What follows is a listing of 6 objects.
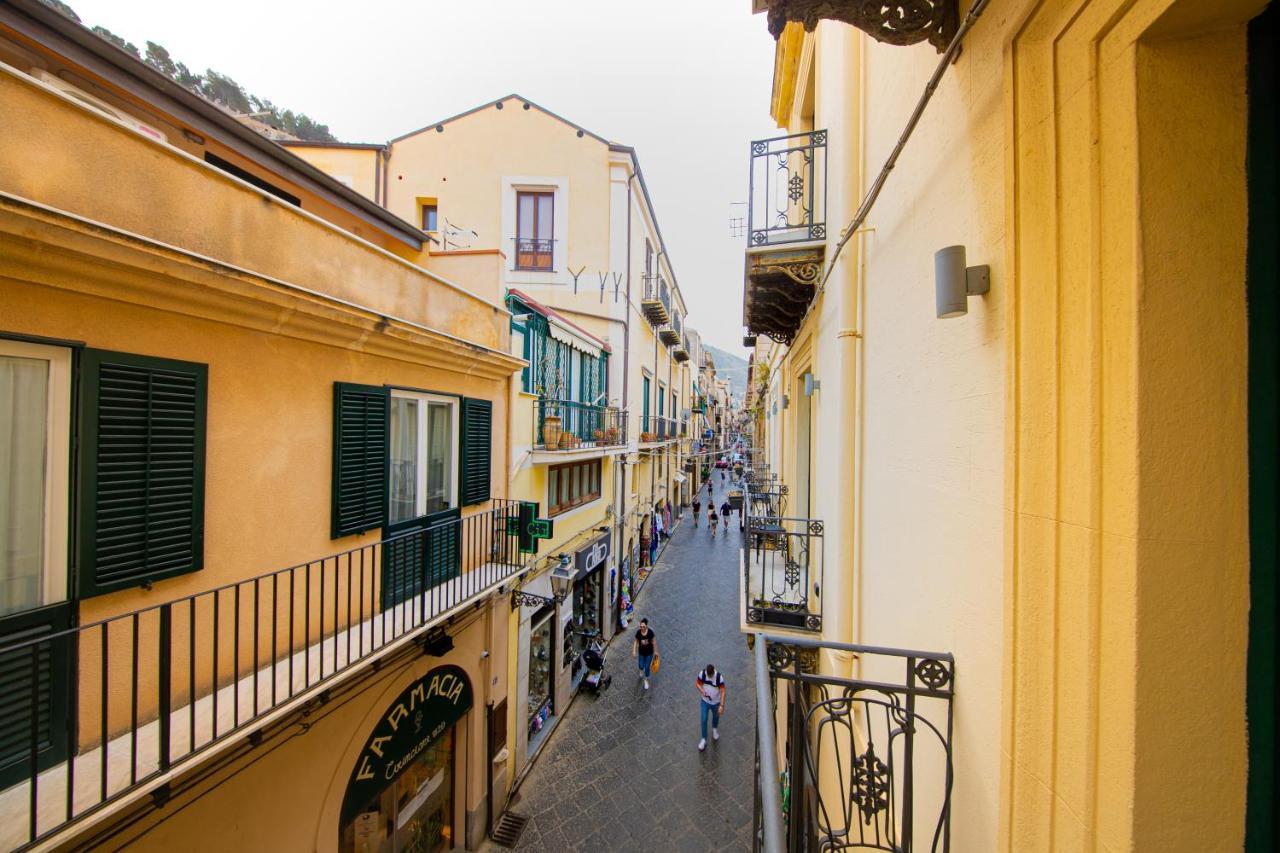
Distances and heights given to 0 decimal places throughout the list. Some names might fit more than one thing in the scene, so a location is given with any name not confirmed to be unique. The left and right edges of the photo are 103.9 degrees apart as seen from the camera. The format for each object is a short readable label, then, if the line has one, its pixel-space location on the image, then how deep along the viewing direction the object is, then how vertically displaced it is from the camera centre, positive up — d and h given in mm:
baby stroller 11047 -5524
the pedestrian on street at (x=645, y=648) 10898 -4724
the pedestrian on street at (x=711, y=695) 8930 -4682
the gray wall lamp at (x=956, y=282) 2070 +651
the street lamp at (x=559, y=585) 8882 -2986
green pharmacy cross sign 7289 -1426
